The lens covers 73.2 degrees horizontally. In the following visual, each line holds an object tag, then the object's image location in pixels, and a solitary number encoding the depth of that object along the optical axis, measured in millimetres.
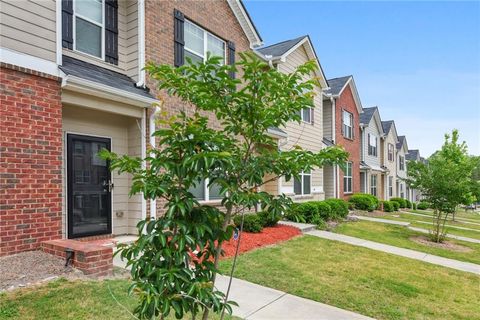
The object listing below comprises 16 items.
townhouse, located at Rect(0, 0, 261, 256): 5234
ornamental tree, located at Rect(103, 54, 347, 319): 2176
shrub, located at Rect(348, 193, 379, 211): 18938
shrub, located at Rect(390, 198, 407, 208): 27053
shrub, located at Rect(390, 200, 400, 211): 22970
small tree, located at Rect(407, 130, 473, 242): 10547
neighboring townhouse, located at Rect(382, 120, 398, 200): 29125
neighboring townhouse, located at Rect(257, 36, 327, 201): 13508
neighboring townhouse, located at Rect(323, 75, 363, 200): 18609
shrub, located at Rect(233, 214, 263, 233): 8945
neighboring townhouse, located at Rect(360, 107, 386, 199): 24005
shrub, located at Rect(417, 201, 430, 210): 29845
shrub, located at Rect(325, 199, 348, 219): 13102
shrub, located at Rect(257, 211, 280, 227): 9578
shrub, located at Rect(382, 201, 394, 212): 21639
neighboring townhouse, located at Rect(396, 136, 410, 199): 36188
